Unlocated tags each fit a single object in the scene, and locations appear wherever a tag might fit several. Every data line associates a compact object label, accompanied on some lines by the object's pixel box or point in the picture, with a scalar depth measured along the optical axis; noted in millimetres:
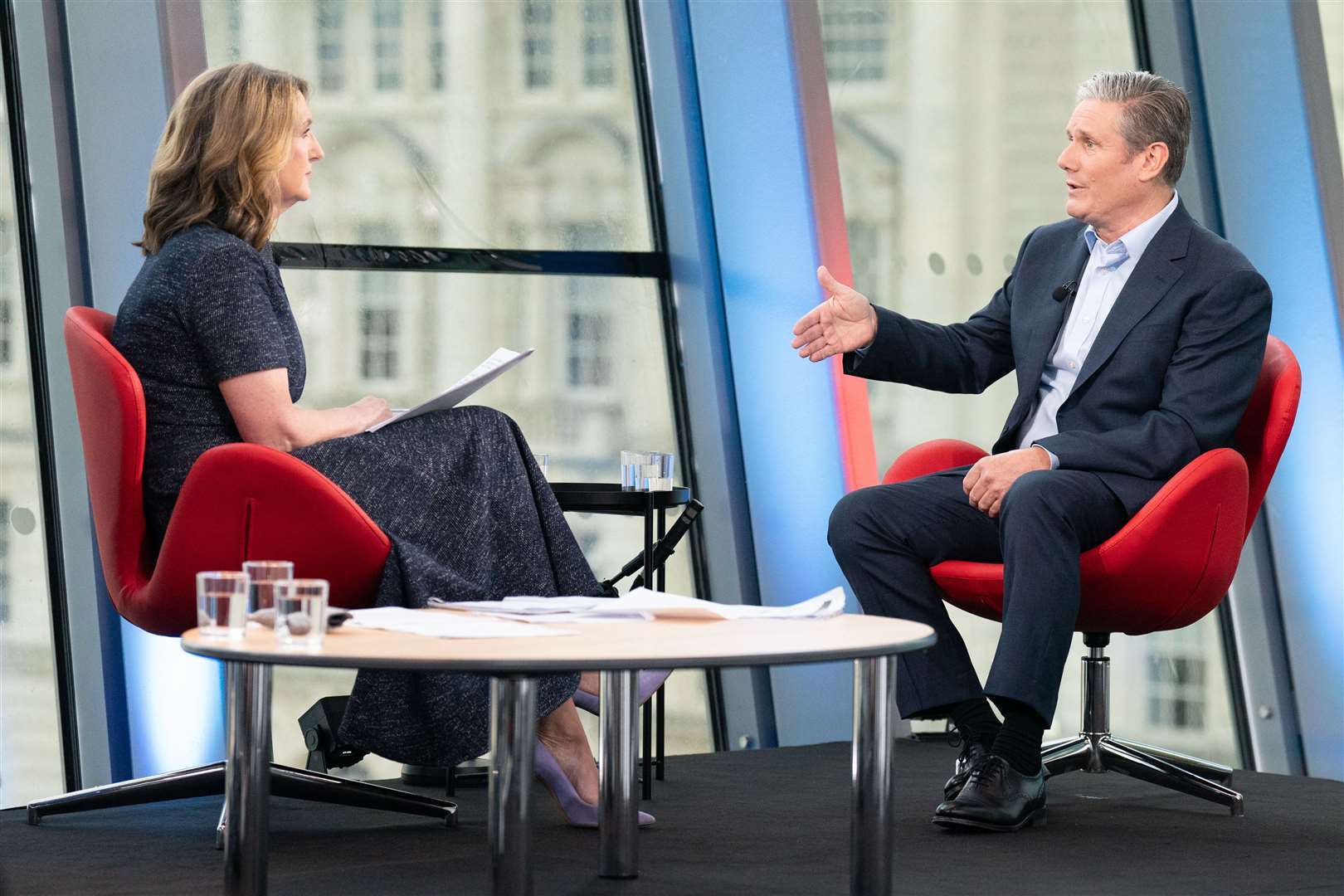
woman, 9534
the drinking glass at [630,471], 10197
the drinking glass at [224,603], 8540
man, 9686
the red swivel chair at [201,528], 9413
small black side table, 10105
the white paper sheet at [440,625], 8564
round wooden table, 8316
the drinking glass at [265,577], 8614
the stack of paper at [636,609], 8822
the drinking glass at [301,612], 8478
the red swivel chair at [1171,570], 9745
